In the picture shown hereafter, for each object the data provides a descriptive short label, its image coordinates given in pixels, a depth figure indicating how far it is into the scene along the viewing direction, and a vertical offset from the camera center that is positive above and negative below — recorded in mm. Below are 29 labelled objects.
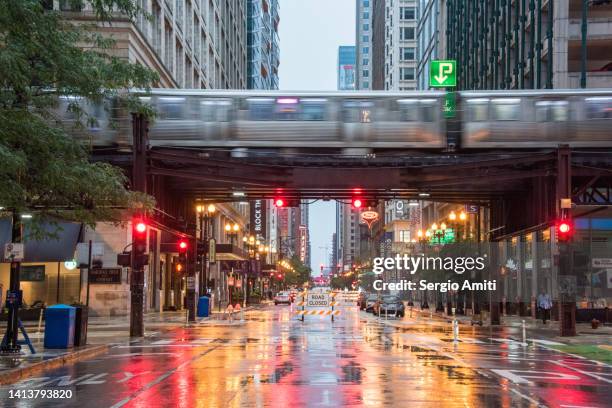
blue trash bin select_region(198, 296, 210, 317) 52250 -880
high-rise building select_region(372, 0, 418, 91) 154000 +42811
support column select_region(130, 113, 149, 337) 33531 +4192
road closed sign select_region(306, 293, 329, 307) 54406 -486
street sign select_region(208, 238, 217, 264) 62875 +2963
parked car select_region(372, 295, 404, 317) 57875 -908
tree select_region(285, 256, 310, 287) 190375 +3102
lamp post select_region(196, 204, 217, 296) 57219 +2836
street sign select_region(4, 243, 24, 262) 22328 +989
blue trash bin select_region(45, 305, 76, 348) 25125 -988
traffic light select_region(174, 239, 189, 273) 46156 +2201
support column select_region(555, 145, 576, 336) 34562 +1461
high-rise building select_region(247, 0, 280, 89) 137875 +42871
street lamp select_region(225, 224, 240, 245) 73444 +5871
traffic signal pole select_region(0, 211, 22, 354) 22453 -461
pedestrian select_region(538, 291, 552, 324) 47331 -634
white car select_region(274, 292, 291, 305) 90750 -711
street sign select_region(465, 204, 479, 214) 59081 +5504
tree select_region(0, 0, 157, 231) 17938 +4180
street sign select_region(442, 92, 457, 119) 38188 +7964
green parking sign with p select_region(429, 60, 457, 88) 43184 +11033
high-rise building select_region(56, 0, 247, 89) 49906 +19446
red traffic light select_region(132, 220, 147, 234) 32656 +2395
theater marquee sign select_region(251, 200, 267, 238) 125075 +10917
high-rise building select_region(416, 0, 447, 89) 105062 +32944
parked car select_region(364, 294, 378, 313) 66912 -754
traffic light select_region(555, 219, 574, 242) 34375 +2383
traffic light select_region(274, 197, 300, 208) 43438 +4722
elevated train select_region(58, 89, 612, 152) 38000 +7361
